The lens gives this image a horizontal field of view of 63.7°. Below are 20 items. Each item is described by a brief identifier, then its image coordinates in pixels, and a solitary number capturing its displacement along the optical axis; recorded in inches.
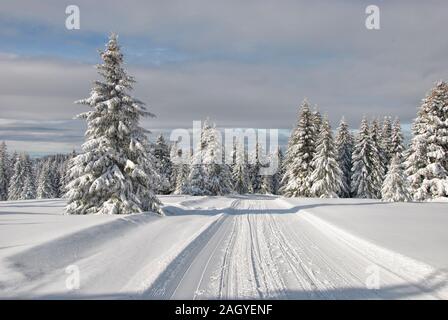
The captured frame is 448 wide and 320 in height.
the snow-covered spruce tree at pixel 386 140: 2034.9
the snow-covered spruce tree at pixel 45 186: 2709.2
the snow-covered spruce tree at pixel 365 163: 1856.2
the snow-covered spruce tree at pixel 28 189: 2581.2
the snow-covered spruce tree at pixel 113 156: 730.2
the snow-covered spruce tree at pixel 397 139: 1948.8
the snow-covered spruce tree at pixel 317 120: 1876.7
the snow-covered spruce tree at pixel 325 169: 1610.5
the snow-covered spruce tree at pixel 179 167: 2436.0
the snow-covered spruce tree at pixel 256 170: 3238.2
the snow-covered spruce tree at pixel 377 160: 1876.2
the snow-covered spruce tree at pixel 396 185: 1545.3
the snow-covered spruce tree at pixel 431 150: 1236.5
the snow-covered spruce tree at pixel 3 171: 2683.6
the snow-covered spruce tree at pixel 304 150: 1704.0
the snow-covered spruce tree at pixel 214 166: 2057.8
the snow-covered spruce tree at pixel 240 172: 2799.7
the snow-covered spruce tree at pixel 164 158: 2422.5
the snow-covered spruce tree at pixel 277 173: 3408.5
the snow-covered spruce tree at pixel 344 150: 2094.0
